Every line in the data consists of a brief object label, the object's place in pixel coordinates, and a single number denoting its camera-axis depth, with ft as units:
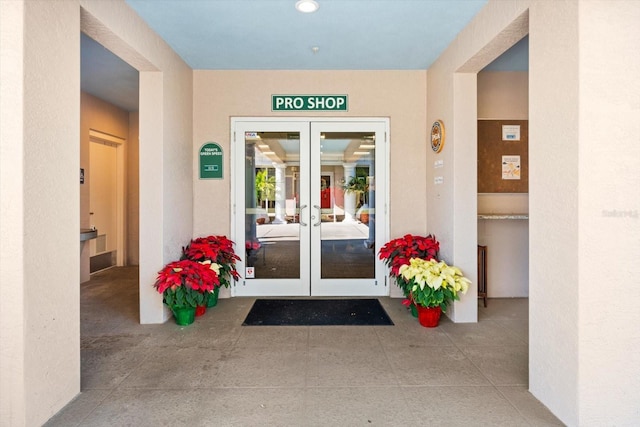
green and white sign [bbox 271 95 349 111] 14.60
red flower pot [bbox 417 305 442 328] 11.43
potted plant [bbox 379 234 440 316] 12.46
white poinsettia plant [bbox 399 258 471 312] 11.00
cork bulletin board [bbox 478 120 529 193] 14.43
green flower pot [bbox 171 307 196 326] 11.53
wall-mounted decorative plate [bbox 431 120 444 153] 12.68
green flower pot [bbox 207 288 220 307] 13.32
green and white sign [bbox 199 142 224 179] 14.58
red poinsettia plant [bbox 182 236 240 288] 12.66
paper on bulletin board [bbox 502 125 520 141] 14.47
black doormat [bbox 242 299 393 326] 11.93
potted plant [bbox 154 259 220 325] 10.93
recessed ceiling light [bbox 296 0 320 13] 9.43
